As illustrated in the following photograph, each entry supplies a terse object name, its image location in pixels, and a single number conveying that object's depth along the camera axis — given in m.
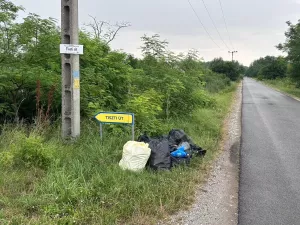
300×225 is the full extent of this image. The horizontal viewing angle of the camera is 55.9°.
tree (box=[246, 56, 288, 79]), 71.12
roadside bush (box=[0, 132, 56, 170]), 4.17
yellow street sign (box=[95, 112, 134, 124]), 5.24
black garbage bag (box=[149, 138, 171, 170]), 4.47
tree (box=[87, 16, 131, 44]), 8.95
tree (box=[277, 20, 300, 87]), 25.51
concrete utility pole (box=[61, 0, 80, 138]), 5.30
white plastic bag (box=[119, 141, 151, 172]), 4.36
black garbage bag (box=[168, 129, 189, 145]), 5.55
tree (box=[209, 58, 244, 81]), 51.00
